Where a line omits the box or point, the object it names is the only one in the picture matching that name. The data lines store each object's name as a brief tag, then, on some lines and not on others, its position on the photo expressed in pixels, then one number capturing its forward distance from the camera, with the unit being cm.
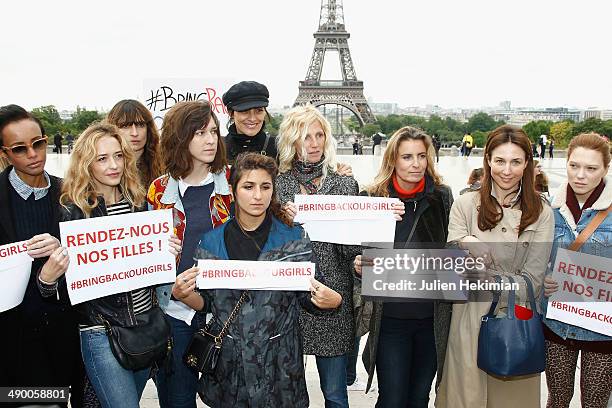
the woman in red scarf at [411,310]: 342
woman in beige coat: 322
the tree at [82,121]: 3812
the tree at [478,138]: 5336
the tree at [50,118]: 4077
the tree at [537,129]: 5112
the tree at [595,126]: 4503
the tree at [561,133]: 5038
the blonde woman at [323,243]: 346
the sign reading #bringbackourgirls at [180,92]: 636
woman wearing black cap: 425
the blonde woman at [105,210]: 296
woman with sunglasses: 308
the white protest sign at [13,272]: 288
